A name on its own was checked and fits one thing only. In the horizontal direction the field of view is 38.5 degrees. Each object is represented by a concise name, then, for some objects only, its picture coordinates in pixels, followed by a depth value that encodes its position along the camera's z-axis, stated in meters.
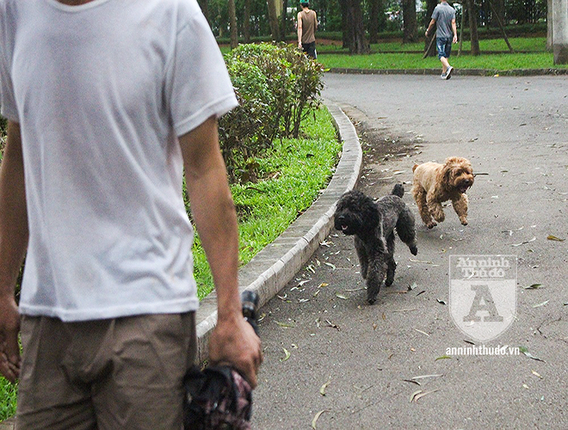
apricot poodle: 7.14
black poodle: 5.57
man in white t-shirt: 1.90
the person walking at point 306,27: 22.03
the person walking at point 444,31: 22.77
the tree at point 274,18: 36.91
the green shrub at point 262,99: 8.17
